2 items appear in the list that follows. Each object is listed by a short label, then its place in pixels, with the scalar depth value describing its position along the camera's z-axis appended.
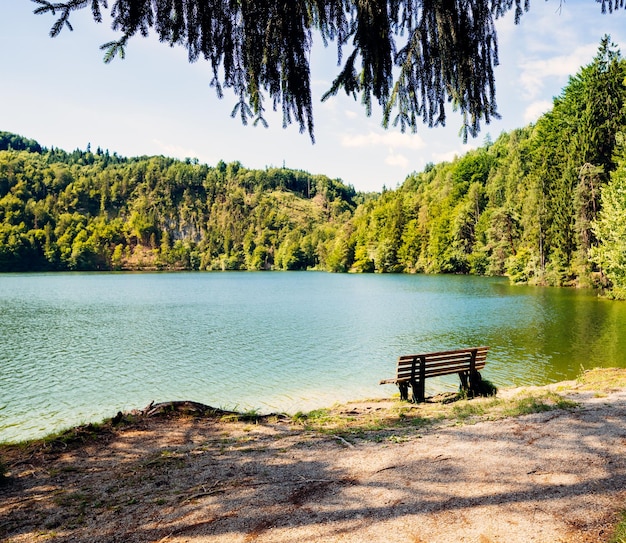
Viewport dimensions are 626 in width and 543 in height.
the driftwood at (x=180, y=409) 9.95
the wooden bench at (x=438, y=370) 12.27
